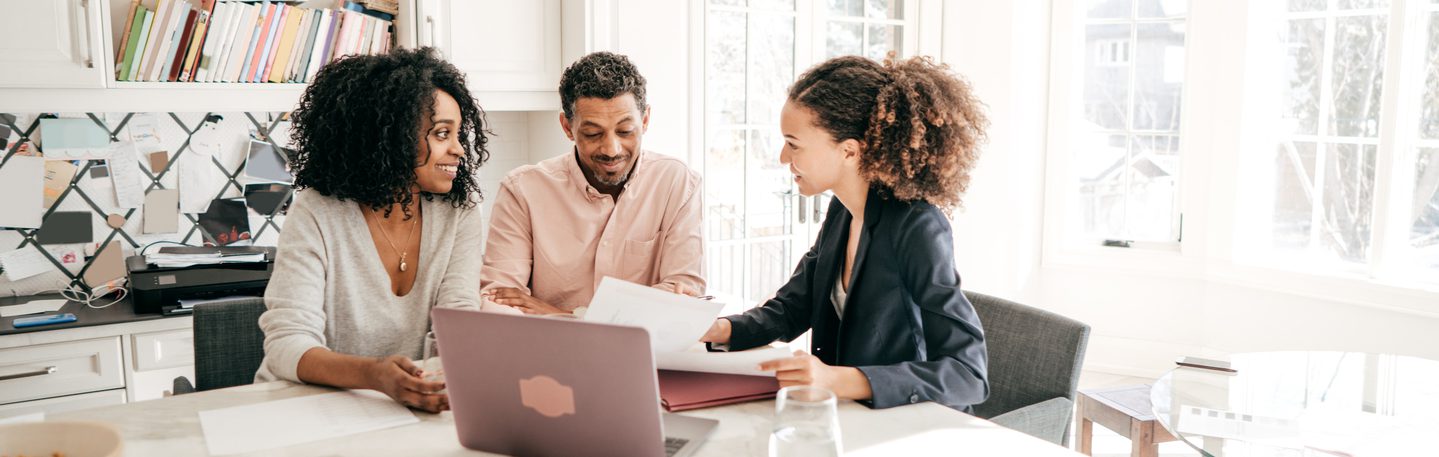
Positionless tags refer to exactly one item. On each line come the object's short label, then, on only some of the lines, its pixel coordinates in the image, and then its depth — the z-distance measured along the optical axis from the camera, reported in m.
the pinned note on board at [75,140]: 2.94
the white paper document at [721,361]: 1.57
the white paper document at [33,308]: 2.73
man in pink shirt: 2.39
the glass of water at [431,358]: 1.71
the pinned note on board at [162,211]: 3.10
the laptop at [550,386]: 1.18
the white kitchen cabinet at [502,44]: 3.03
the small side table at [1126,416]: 2.49
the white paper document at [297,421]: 1.38
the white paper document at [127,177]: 3.04
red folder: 1.51
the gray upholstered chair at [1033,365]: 1.80
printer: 2.76
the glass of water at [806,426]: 1.08
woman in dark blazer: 1.64
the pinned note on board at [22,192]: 2.91
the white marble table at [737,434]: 1.35
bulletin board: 2.96
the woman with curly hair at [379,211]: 1.85
